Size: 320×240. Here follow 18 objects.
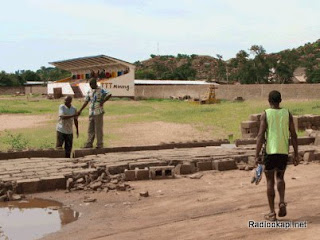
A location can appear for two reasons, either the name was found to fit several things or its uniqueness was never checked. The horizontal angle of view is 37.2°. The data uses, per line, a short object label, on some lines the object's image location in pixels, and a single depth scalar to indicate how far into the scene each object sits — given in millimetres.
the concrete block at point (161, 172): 8320
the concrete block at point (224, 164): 8891
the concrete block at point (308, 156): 9609
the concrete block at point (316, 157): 9711
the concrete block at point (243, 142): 11891
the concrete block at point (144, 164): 8617
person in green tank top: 5215
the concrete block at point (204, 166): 8906
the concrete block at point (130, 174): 8188
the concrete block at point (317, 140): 11836
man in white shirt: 9945
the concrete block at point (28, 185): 7430
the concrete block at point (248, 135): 14430
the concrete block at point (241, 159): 9502
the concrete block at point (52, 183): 7594
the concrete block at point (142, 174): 8227
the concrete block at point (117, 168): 8484
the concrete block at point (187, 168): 8688
